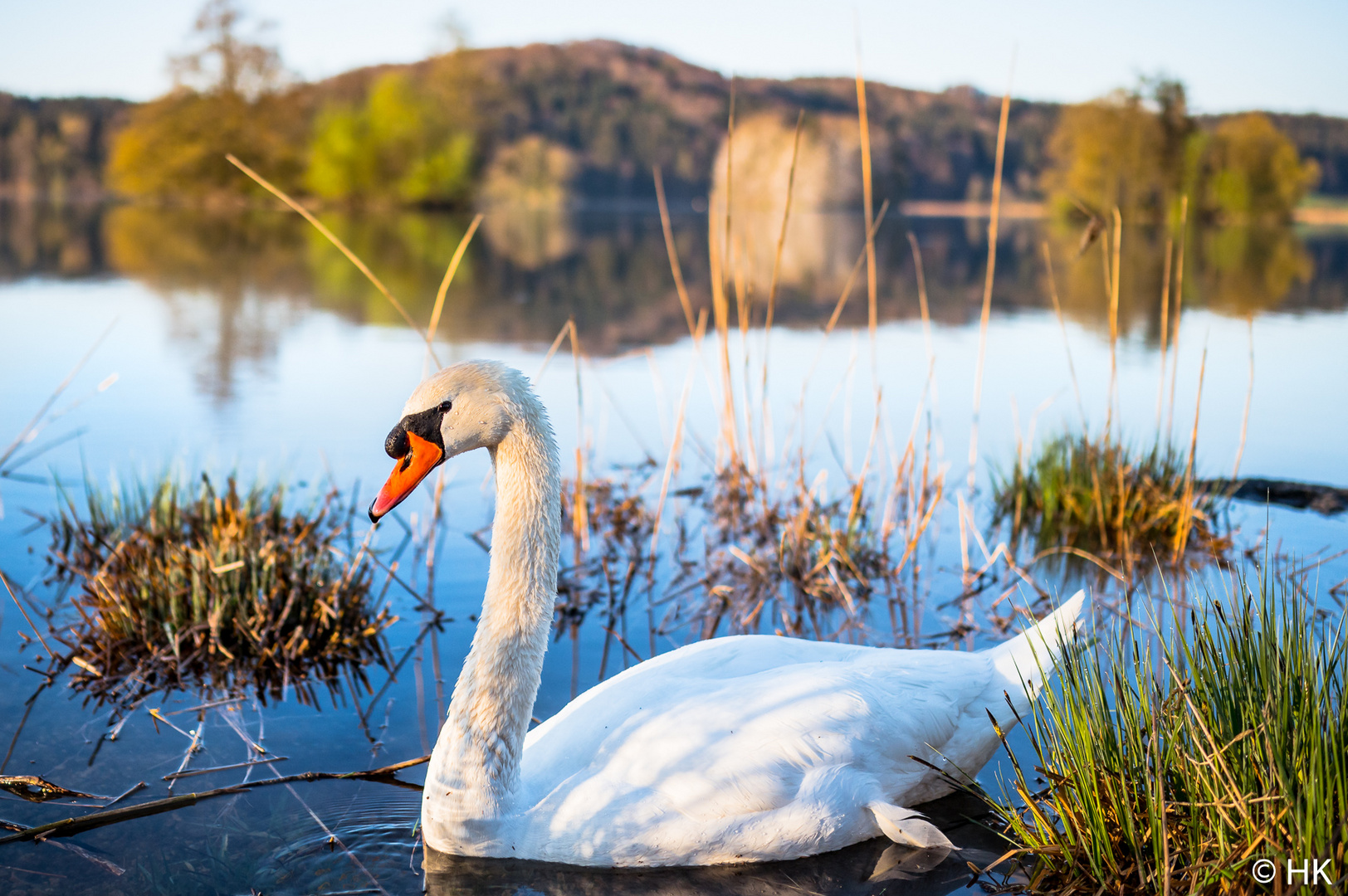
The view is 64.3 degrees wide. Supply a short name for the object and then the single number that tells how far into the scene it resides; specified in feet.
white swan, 10.63
